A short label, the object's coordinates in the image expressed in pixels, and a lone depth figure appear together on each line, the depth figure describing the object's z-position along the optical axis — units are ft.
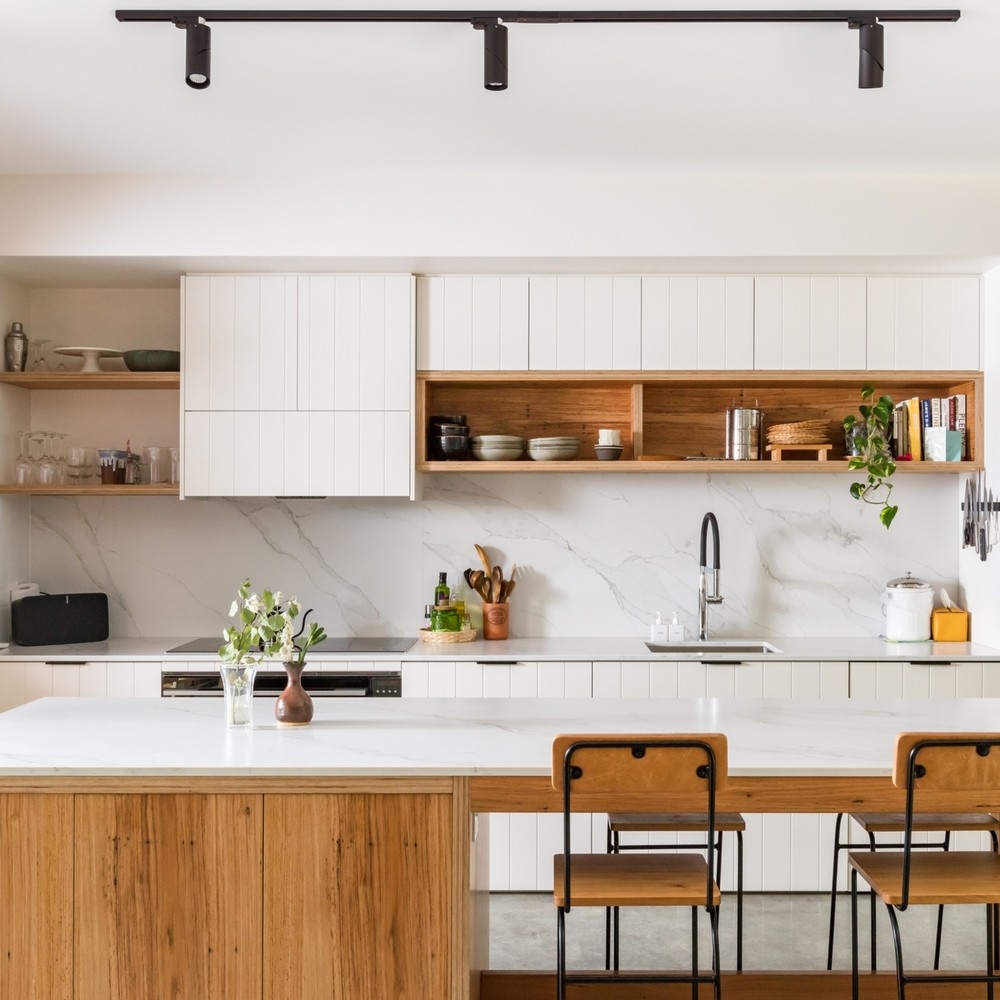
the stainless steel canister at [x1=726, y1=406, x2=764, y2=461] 13.99
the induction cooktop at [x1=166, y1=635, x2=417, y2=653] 13.37
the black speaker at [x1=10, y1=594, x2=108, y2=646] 13.43
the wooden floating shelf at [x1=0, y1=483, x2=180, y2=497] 13.57
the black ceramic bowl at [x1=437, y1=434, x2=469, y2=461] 13.83
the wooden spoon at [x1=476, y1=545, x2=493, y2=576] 14.73
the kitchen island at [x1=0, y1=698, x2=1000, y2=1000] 7.36
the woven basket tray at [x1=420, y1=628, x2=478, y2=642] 13.94
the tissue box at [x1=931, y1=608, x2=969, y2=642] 13.85
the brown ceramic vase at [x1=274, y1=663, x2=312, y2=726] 8.38
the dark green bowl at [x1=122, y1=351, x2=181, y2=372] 13.78
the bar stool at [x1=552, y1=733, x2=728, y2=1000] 6.86
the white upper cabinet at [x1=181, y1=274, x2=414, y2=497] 13.41
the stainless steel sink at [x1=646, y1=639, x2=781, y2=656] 14.15
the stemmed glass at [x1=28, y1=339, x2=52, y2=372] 14.02
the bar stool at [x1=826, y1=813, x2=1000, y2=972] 8.75
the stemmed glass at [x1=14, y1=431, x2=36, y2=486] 13.85
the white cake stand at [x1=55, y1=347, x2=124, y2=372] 13.70
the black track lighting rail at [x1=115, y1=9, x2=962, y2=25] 8.38
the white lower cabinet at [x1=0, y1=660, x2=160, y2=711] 12.89
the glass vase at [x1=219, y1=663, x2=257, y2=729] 8.15
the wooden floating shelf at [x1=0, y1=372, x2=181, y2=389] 13.52
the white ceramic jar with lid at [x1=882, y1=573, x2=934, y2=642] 13.91
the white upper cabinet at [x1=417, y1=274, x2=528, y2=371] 13.51
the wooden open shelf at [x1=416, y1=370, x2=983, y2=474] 14.46
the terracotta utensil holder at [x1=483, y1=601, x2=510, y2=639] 14.38
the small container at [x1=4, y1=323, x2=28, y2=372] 13.67
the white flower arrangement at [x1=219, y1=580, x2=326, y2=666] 8.04
